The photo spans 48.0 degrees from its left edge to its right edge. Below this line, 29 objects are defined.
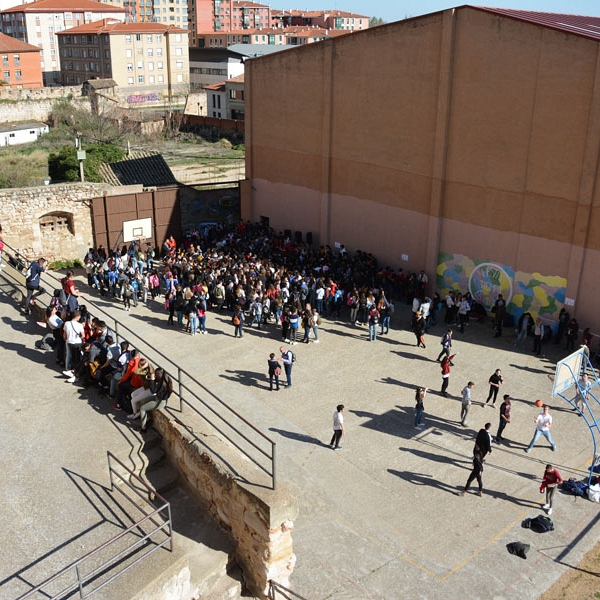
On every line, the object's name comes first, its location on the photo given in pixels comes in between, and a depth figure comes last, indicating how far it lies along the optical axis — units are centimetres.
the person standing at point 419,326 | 1972
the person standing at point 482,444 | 1294
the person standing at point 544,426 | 1444
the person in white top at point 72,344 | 1216
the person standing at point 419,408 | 1504
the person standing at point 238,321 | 2031
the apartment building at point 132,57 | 8156
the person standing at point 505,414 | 1479
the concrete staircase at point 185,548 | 788
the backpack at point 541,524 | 1235
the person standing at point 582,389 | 1464
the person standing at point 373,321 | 2009
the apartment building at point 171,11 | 12594
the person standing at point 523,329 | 1964
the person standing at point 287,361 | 1700
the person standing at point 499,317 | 2077
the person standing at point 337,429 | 1424
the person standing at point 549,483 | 1261
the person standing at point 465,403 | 1532
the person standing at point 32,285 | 1563
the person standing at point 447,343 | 1820
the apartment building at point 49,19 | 9419
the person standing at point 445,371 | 1683
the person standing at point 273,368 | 1672
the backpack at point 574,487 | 1332
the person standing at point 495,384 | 1630
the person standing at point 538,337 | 1942
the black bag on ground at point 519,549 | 1177
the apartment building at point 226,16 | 12500
